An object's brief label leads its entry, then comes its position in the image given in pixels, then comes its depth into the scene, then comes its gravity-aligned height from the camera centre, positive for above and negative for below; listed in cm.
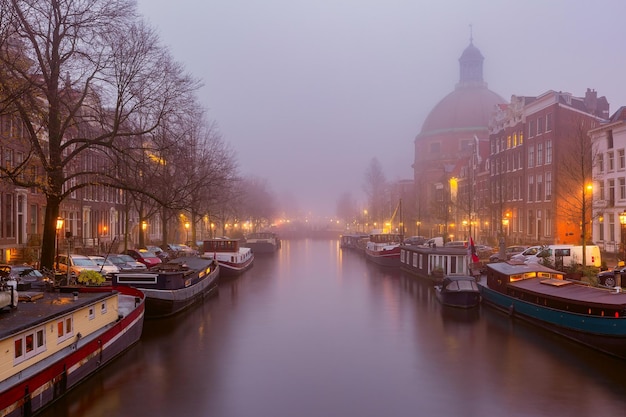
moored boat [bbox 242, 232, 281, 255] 9731 -405
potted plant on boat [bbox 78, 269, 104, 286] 2645 -261
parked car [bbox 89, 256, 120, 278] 3930 -310
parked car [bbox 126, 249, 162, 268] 4828 -317
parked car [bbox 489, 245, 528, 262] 5219 -348
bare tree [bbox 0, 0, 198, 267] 2903 +789
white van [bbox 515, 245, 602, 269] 4509 -301
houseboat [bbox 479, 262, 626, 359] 2364 -419
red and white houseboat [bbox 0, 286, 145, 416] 1559 -405
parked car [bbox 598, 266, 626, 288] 3419 -378
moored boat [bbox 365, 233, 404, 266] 7006 -393
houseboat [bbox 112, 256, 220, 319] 3162 -380
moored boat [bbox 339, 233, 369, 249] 10646 -434
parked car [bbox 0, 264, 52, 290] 2783 -295
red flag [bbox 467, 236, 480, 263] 4192 -256
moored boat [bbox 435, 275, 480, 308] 3716 -477
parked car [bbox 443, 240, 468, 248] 6671 -312
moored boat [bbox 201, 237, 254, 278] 5834 -350
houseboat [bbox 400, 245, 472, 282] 4838 -398
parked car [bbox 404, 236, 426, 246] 8285 -341
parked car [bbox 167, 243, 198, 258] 5854 -339
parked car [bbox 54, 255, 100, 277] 3791 -294
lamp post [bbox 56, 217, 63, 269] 3422 -26
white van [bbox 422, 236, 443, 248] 7077 -301
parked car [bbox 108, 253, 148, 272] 4217 -310
